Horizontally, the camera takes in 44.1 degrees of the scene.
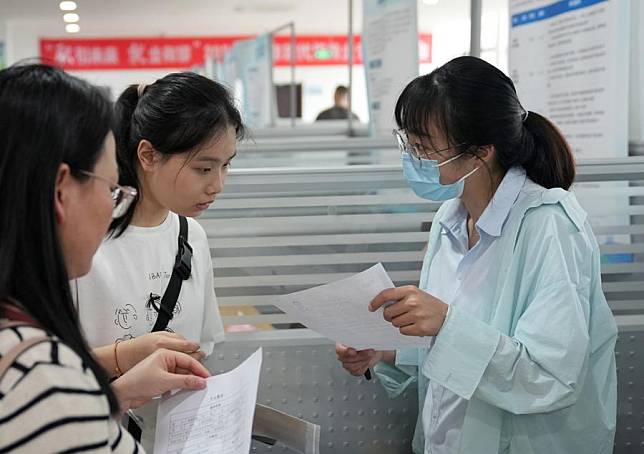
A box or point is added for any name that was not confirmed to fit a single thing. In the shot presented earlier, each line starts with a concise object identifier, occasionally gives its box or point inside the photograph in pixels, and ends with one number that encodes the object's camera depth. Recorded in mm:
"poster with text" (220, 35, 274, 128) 7949
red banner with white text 16297
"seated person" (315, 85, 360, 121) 10367
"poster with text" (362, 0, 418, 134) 4664
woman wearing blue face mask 1520
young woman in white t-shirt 1573
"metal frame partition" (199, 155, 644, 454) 2094
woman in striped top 837
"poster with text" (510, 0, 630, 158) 2807
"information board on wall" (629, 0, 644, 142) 2857
